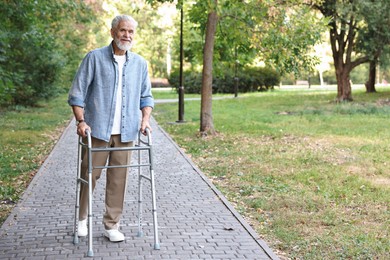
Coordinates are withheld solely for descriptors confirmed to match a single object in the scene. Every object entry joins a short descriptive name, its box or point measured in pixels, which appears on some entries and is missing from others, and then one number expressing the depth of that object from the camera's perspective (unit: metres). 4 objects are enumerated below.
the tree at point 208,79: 16.05
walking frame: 5.71
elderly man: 5.90
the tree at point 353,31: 25.33
